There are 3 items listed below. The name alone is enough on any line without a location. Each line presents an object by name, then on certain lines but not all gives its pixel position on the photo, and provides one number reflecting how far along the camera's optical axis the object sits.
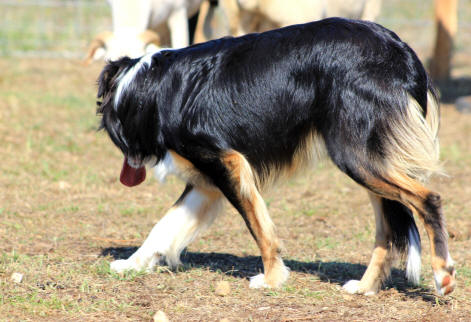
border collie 6.79
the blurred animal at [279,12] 15.20
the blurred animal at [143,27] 15.44
